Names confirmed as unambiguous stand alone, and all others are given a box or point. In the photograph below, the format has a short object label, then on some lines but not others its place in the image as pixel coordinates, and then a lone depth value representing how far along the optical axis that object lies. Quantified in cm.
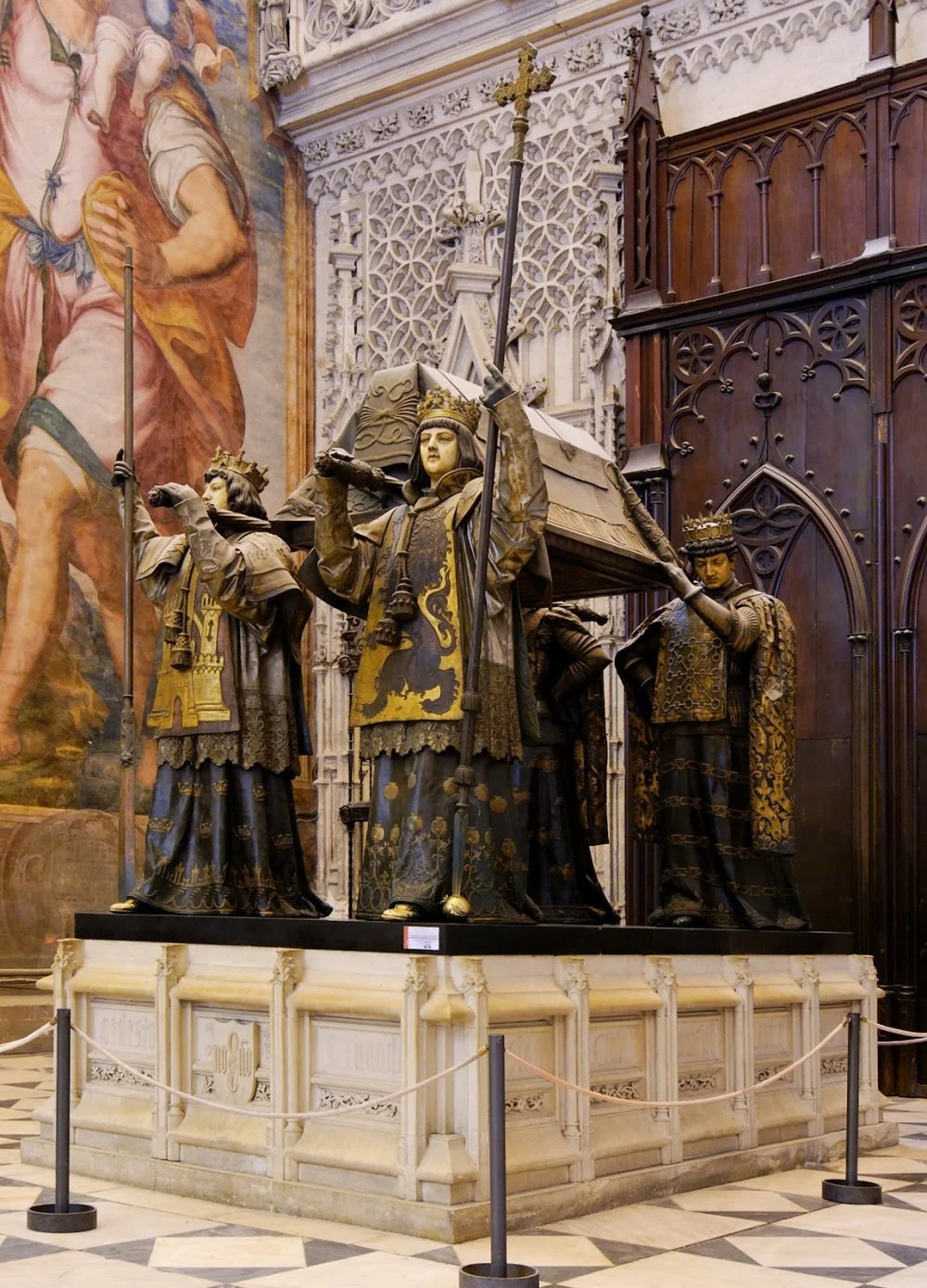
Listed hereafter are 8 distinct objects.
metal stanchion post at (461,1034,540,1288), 433
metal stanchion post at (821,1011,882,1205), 593
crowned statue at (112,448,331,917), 669
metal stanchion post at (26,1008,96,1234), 513
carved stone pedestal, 524
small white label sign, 533
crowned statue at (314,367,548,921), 594
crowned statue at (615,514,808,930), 754
